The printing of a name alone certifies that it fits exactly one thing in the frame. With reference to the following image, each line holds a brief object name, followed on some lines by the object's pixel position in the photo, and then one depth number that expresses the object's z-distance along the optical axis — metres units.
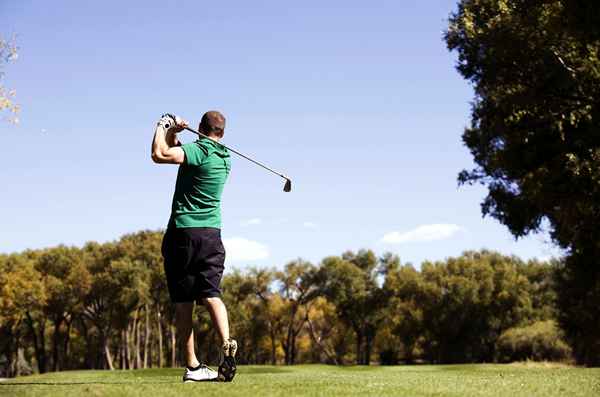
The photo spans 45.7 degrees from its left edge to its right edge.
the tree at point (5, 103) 18.30
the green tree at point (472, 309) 72.25
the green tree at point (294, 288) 76.69
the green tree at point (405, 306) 74.75
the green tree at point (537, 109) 21.06
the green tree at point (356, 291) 75.88
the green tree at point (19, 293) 59.09
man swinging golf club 7.00
